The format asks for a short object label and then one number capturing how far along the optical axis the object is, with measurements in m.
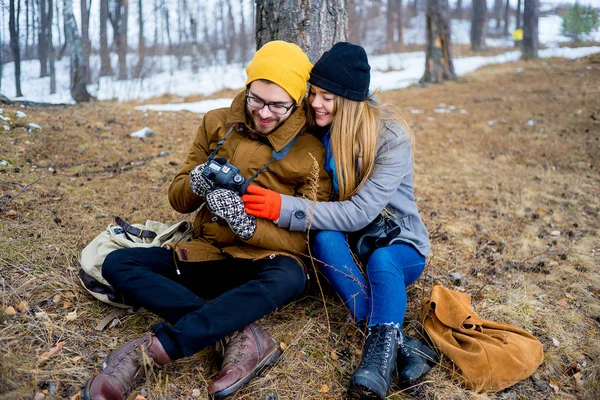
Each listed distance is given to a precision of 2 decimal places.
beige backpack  2.47
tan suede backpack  2.21
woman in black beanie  2.36
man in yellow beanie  2.02
